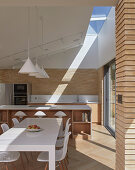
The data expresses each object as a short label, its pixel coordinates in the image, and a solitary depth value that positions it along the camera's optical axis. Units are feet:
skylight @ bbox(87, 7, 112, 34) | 15.47
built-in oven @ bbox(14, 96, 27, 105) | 19.80
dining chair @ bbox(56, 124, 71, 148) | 8.91
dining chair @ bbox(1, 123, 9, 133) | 9.23
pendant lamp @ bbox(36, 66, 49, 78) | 10.74
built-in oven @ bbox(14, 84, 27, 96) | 19.88
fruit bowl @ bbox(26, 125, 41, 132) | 7.97
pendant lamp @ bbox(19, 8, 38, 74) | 7.81
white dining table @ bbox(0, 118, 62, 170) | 6.23
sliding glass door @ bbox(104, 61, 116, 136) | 15.33
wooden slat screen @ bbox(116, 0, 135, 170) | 5.90
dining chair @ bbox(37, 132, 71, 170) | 7.11
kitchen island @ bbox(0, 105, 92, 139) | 13.61
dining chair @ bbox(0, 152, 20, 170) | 7.10
